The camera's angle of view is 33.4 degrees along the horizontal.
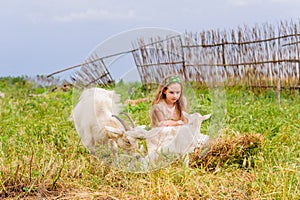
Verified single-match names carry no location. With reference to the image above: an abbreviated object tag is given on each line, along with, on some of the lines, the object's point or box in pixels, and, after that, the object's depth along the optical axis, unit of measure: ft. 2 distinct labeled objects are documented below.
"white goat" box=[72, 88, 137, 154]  12.78
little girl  12.15
